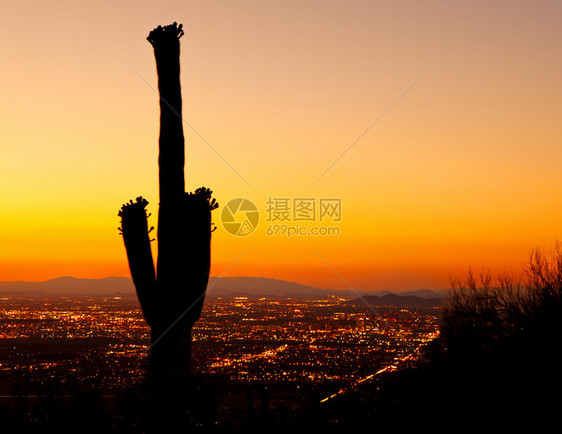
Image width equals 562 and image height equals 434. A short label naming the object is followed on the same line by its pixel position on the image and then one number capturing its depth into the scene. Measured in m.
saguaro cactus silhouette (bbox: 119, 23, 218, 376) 11.01
